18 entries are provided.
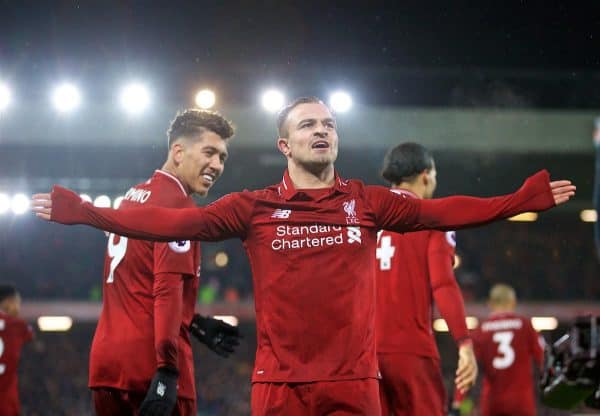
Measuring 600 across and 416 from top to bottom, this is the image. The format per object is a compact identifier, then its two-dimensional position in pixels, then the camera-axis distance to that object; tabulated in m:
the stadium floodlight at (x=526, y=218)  19.22
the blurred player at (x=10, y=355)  7.33
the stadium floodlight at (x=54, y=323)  16.39
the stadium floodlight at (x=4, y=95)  12.09
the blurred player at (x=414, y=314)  3.84
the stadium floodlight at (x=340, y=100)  12.16
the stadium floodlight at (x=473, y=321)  16.30
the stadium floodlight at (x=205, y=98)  12.40
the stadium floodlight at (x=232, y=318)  16.37
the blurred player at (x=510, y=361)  7.29
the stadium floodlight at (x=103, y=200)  16.48
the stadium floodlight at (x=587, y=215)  19.27
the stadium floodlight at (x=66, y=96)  12.40
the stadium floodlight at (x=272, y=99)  12.49
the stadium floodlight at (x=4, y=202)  15.27
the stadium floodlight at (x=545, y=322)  16.77
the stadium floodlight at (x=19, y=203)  15.46
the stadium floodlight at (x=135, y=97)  12.38
